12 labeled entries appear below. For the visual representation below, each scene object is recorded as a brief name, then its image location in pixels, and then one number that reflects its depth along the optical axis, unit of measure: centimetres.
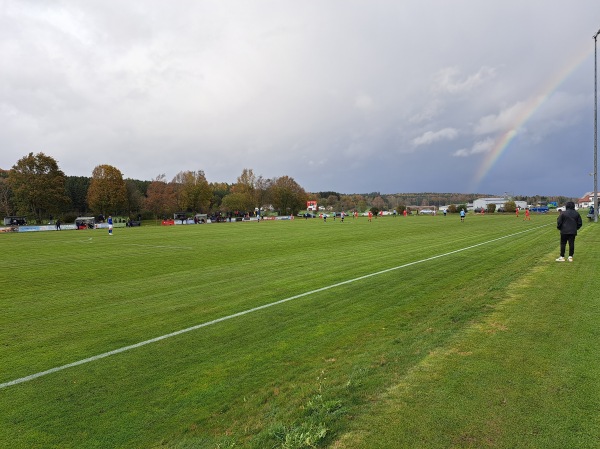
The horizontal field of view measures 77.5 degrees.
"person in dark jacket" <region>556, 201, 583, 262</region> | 1256
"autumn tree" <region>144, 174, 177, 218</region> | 8969
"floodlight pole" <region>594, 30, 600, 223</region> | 3369
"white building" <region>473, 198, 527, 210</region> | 15912
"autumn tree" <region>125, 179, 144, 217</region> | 9504
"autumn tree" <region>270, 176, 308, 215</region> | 11438
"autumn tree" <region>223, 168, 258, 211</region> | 10325
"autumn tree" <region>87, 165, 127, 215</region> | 8006
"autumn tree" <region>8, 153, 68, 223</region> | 6994
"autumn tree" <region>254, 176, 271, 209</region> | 11750
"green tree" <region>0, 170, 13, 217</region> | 7349
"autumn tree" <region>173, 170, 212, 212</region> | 9419
